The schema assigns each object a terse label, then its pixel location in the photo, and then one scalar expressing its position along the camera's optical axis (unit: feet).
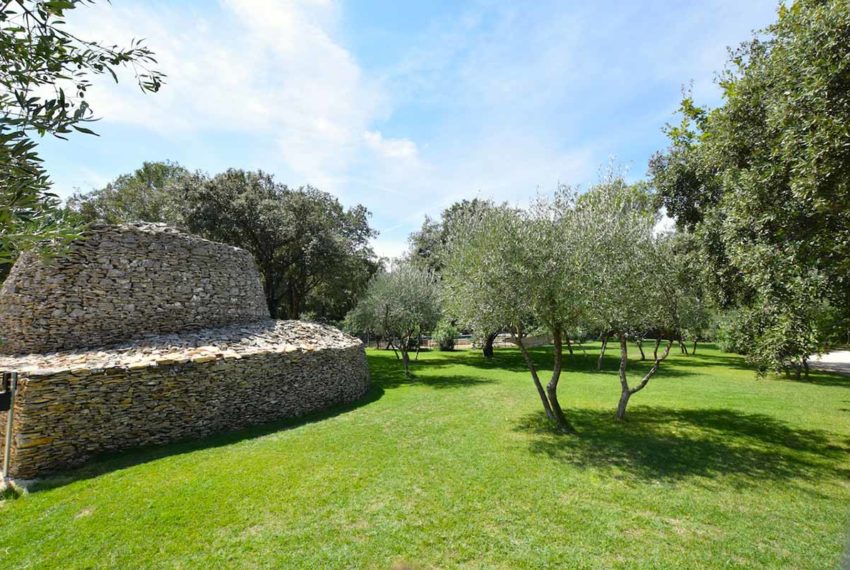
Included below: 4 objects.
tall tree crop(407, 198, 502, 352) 109.81
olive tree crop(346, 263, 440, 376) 72.28
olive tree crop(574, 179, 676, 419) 31.89
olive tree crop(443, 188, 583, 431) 31.48
